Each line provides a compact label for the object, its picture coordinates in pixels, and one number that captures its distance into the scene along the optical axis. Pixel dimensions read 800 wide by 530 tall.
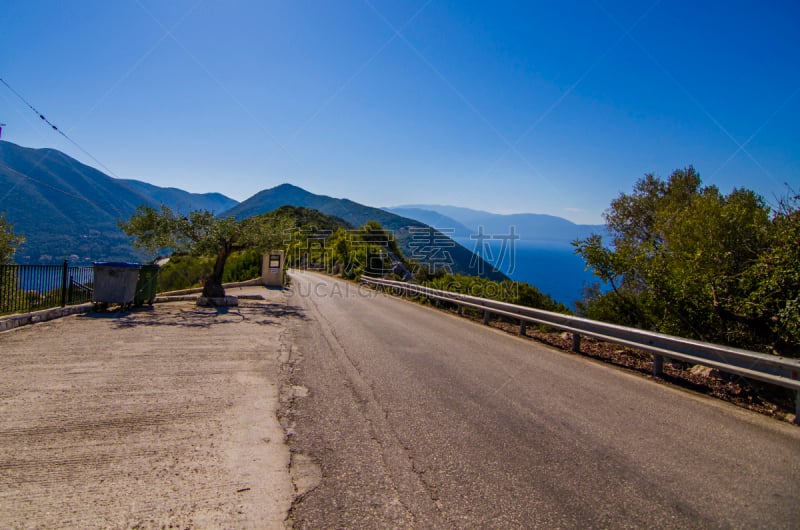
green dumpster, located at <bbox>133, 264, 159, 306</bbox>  13.27
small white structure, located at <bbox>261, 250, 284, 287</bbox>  26.00
